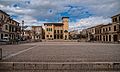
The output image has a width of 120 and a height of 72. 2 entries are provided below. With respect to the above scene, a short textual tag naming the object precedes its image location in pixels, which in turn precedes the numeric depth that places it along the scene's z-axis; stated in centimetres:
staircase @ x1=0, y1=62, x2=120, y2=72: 413
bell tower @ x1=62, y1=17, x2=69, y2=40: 4744
